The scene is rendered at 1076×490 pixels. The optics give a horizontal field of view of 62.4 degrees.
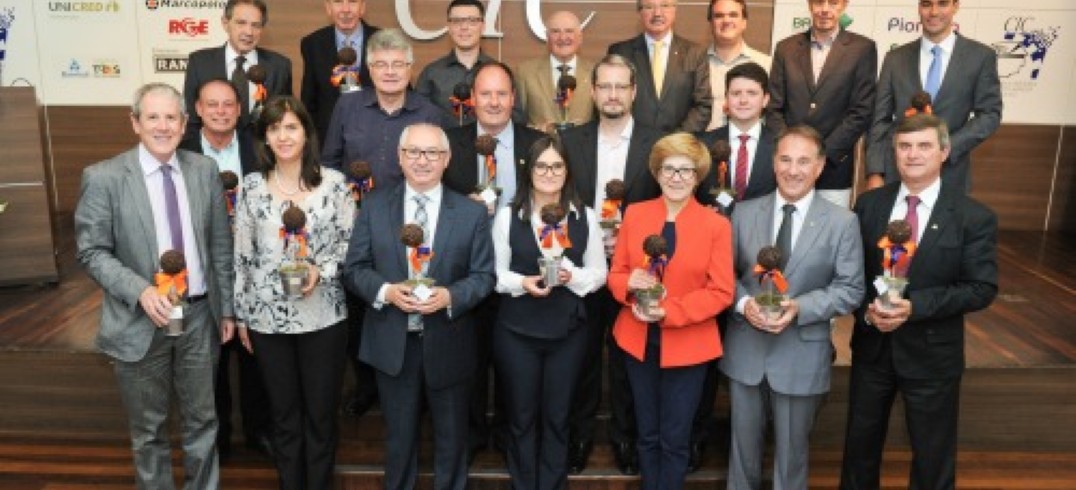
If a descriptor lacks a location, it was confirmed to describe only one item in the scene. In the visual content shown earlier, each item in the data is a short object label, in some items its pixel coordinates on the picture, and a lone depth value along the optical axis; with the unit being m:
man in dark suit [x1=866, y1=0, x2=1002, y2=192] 4.24
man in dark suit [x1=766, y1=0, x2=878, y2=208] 4.38
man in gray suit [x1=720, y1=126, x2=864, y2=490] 3.34
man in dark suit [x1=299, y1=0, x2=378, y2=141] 4.96
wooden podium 5.91
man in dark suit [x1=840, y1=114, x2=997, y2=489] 3.32
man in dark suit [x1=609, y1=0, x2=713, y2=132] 4.55
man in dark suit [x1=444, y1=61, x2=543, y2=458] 3.91
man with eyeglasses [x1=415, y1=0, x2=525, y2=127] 4.67
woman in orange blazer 3.38
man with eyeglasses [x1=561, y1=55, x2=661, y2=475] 3.81
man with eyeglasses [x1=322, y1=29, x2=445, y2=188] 3.99
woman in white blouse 3.48
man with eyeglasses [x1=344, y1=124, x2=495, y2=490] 3.41
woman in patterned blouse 3.40
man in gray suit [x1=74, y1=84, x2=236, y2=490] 3.27
